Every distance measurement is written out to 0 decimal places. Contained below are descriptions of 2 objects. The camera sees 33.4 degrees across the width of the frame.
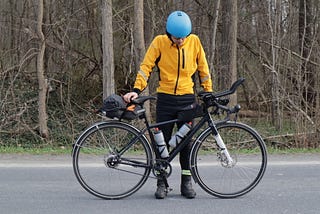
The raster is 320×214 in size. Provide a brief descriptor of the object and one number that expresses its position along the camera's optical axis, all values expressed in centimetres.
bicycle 566
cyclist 557
